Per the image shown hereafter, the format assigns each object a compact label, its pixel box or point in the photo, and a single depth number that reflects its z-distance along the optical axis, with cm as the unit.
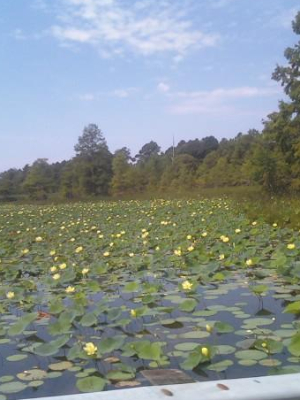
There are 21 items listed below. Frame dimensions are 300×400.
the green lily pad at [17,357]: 220
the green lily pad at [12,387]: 184
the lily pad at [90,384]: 173
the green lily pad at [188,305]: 262
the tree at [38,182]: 3700
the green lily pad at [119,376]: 186
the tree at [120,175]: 3425
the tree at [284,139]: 1666
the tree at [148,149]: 5197
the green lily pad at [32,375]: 196
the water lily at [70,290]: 317
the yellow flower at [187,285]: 299
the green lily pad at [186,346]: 213
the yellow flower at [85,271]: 374
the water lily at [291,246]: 403
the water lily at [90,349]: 203
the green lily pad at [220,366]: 191
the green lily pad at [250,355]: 200
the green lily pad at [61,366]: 204
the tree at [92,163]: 3588
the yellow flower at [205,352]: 191
